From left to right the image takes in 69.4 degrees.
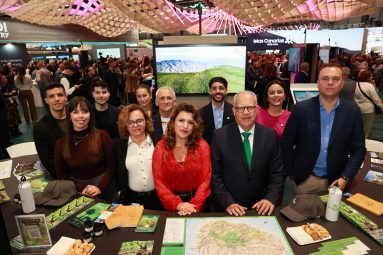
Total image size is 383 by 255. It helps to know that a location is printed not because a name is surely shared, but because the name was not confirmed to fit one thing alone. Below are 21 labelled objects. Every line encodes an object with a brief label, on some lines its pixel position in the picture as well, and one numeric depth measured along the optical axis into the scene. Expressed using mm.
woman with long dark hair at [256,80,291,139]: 3164
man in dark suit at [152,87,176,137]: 3209
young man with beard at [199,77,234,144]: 3475
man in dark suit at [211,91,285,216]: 2312
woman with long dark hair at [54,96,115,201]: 2619
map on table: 1643
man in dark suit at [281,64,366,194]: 2418
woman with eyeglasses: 2586
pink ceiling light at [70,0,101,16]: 10609
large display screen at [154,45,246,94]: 5160
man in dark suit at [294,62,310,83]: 6746
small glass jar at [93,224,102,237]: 1796
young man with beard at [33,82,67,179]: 2920
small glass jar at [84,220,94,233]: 1798
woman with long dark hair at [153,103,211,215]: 2359
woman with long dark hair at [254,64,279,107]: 6016
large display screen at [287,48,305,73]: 7000
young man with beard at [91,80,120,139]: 3490
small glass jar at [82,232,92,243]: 1734
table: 1669
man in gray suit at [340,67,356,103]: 4820
